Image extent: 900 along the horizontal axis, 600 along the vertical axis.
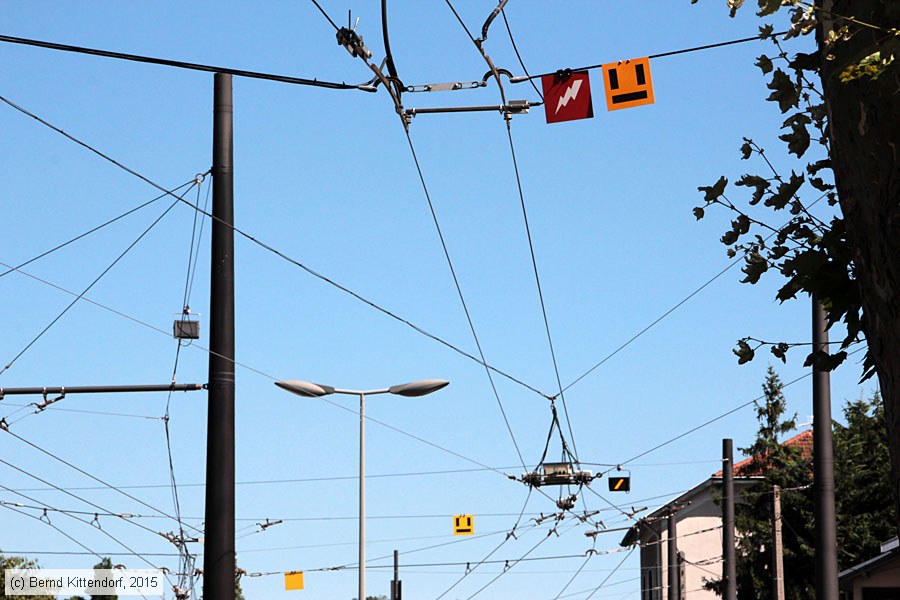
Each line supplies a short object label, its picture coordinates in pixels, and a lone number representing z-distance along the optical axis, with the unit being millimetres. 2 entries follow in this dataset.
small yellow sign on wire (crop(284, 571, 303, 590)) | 50531
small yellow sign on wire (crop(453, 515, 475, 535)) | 43188
